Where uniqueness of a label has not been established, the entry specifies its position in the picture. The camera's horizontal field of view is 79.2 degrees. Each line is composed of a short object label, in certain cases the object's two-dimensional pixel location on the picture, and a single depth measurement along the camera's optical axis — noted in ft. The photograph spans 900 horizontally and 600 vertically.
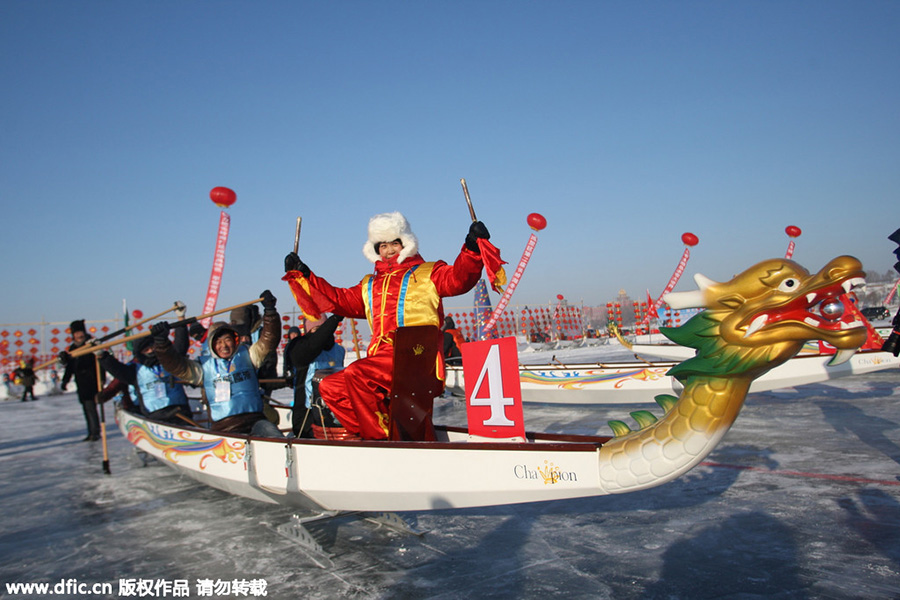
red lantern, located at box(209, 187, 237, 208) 28.48
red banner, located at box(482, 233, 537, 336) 47.67
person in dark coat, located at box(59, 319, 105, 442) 25.58
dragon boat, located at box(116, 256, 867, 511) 6.45
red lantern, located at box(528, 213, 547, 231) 46.03
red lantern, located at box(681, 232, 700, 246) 61.46
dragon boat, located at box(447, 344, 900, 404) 23.20
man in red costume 10.27
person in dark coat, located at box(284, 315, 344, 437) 13.94
